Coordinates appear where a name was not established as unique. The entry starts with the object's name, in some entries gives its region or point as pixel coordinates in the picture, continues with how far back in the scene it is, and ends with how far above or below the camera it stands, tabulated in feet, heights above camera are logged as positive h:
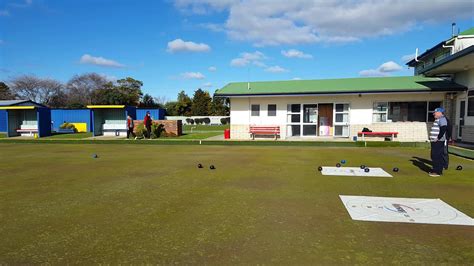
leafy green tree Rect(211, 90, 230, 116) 193.26 +7.09
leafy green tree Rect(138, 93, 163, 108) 187.29 +11.03
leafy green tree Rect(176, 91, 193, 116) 195.62 +8.29
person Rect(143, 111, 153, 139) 61.31 -0.88
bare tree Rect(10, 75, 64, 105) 176.55 +17.54
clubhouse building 51.65 +2.93
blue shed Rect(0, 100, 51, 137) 72.38 -0.72
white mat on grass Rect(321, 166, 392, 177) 24.82 -4.39
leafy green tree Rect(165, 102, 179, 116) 197.81 +6.45
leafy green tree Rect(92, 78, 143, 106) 172.76 +15.52
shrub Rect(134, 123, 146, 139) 63.93 -2.59
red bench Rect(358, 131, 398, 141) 53.93 -2.49
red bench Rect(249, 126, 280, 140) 59.72 -2.14
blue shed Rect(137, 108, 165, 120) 96.07 +1.82
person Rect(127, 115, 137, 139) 61.93 -1.31
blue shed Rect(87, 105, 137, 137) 74.08 -0.40
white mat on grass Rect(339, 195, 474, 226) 13.99 -4.54
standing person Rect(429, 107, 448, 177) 23.96 -1.65
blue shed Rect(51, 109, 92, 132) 89.71 +0.06
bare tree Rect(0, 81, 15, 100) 172.34 +14.26
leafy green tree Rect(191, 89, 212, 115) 191.42 +9.58
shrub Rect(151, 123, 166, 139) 64.95 -2.45
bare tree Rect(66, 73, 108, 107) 188.24 +20.35
